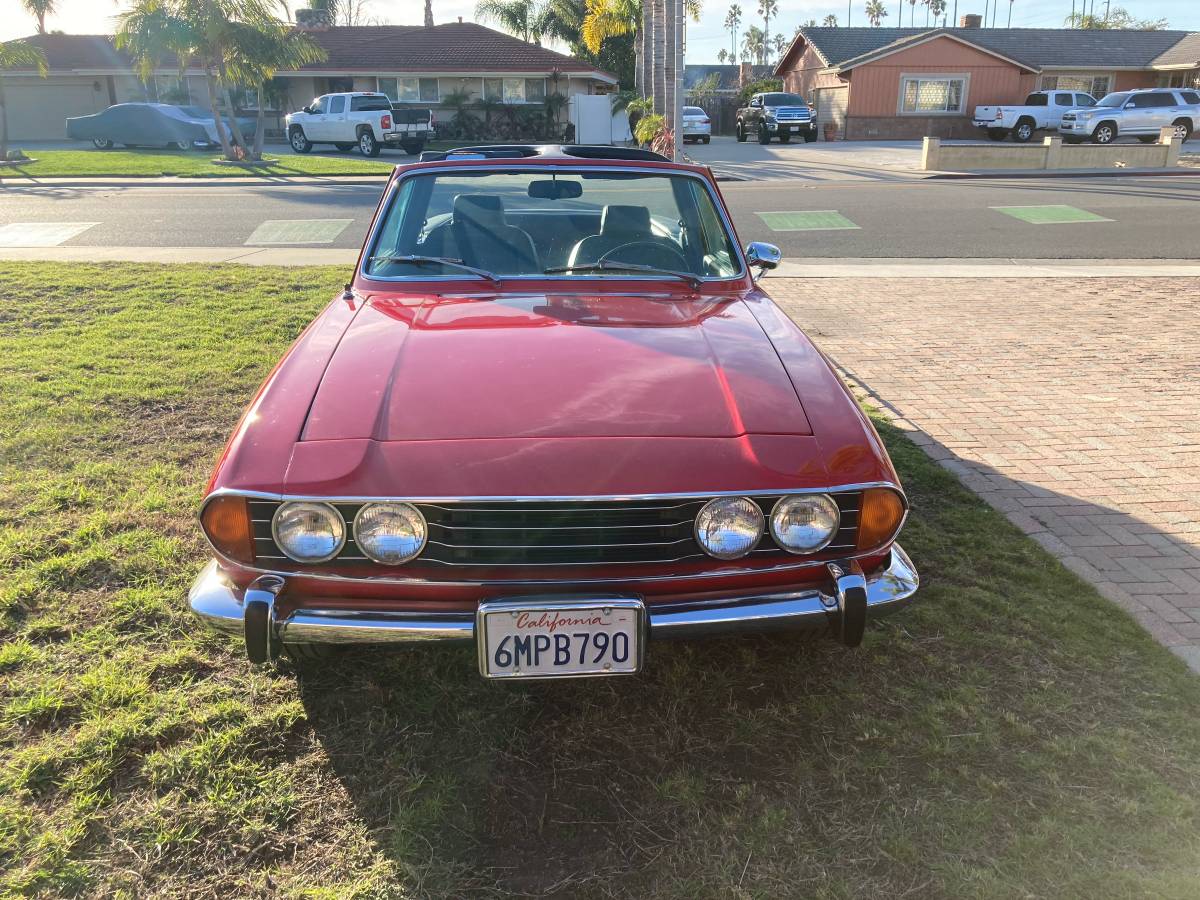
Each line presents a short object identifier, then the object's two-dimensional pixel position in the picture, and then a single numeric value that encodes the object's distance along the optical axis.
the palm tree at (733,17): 132.75
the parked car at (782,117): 34.41
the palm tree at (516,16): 43.84
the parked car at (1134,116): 29.39
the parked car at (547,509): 2.35
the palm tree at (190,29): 22.20
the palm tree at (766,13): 123.81
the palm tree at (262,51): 22.95
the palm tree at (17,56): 23.23
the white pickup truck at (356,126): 26.62
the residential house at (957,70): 37.78
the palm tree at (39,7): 29.61
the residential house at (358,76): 35.59
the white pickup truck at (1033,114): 32.38
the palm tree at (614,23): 32.25
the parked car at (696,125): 34.06
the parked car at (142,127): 30.27
